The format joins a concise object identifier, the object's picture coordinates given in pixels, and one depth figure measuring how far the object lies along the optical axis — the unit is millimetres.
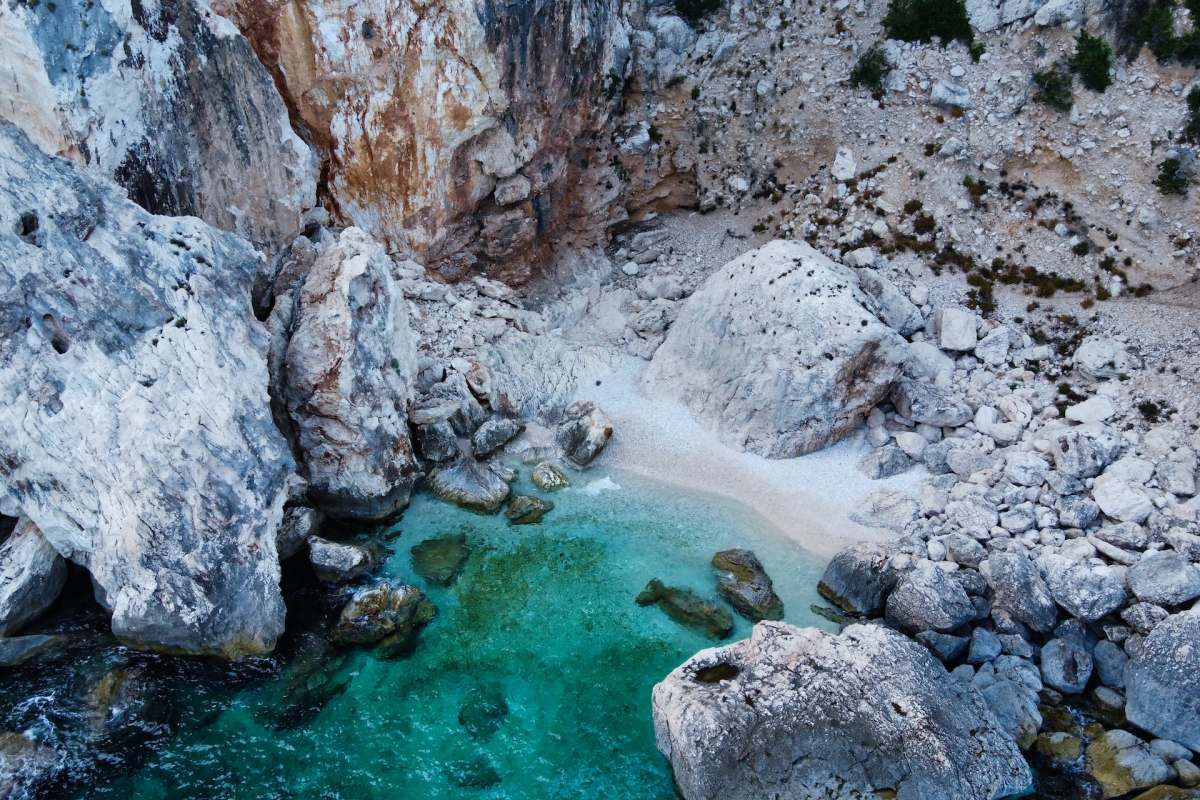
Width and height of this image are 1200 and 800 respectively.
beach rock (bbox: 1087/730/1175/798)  16891
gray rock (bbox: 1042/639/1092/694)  19297
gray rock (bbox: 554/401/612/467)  26656
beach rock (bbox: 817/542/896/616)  21578
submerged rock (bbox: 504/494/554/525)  24500
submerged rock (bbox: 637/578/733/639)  20984
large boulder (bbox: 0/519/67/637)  18625
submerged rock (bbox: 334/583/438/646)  20203
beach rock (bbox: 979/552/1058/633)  20484
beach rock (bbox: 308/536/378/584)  21672
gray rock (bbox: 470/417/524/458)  26781
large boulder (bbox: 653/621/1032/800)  16141
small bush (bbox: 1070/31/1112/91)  27703
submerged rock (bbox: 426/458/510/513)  24891
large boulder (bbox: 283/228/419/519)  23219
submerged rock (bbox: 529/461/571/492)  25844
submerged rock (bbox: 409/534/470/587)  22359
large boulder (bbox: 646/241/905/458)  26078
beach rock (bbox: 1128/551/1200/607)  19500
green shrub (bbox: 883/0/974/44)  30391
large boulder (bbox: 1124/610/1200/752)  17703
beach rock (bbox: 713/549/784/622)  21516
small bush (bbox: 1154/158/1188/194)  26062
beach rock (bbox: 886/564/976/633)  20547
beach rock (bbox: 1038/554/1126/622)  20078
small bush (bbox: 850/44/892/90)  31484
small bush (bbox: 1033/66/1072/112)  28375
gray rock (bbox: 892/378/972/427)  26172
